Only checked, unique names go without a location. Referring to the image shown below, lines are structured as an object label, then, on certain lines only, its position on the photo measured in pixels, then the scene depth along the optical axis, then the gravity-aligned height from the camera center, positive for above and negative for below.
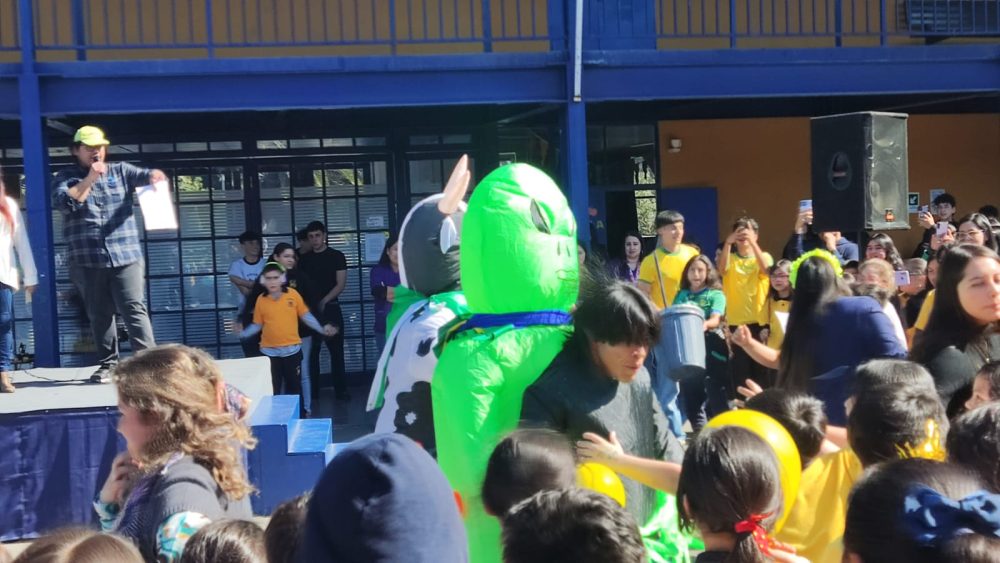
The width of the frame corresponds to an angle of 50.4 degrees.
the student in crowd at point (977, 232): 7.28 -0.04
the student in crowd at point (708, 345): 7.87 -0.86
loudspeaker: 6.05 +0.33
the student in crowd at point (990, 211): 11.07 +0.16
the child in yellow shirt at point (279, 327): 9.06 -0.63
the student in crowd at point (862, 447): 2.75 -0.57
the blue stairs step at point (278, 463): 6.07 -1.22
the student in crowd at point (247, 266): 9.75 -0.11
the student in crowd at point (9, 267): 6.38 -0.03
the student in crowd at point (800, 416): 3.01 -0.52
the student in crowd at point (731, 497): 2.18 -0.55
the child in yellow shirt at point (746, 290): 8.34 -0.44
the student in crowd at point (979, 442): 2.37 -0.49
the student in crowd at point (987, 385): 3.14 -0.48
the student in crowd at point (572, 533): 1.77 -0.49
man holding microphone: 6.45 +0.16
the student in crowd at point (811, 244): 6.80 -0.10
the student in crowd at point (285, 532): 2.07 -0.55
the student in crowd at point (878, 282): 5.19 -0.27
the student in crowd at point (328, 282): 10.19 -0.30
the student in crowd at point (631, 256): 9.88 -0.16
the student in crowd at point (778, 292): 8.06 -0.45
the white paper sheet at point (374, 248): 11.46 +0.01
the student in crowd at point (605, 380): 2.79 -0.37
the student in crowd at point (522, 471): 2.32 -0.50
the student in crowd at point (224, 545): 2.06 -0.57
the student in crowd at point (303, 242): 10.39 +0.09
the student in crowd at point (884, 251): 7.68 -0.15
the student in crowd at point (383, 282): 9.37 -0.30
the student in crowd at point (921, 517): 1.72 -0.49
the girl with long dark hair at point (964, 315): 3.72 -0.32
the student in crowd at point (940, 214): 9.67 +0.13
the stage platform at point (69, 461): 6.00 -1.17
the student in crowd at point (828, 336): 4.20 -0.42
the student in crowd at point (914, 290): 7.19 -0.44
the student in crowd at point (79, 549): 1.77 -0.49
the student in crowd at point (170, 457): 2.29 -0.47
